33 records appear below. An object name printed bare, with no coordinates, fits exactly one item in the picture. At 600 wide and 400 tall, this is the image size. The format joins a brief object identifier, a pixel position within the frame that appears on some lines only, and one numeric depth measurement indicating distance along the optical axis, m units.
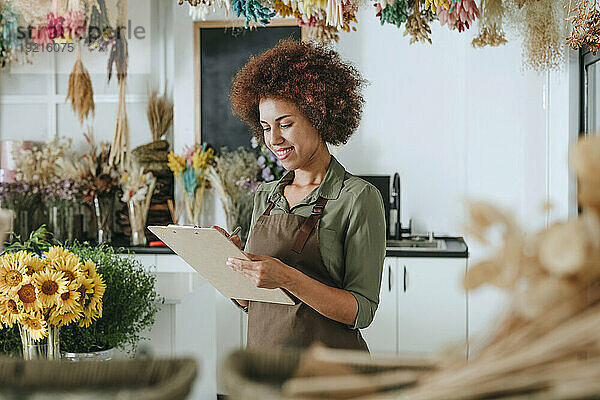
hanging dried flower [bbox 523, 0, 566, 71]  3.03
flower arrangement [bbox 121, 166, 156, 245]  4.44
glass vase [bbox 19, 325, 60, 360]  1.79
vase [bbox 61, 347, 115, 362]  1.92
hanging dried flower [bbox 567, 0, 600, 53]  2.43
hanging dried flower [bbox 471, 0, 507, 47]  2.81
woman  1.75
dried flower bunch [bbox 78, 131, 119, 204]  4.60
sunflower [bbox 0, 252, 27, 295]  1.70
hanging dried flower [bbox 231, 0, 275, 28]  2.57
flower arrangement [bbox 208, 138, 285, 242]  4.34
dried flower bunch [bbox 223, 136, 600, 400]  0.44
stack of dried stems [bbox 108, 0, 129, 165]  4.70
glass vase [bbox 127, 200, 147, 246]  4.43
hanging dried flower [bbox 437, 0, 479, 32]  2.59
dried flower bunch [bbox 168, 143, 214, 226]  4.47
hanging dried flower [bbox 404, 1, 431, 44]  2.99
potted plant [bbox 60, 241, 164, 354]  1.97
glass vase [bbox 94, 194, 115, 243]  4.58
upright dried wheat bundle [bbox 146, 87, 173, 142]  4.79
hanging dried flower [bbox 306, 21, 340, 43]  3.15
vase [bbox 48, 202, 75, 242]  4.60
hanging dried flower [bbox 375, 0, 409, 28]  2.79
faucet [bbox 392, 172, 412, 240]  4.34
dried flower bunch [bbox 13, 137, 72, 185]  4.67
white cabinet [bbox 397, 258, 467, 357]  3.95
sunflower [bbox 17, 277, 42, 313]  1.70
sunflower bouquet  1.70
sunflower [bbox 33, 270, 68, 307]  1.71
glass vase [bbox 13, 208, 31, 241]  4.62
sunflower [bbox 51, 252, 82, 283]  1.75
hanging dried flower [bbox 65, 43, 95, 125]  4.66
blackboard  4.59
